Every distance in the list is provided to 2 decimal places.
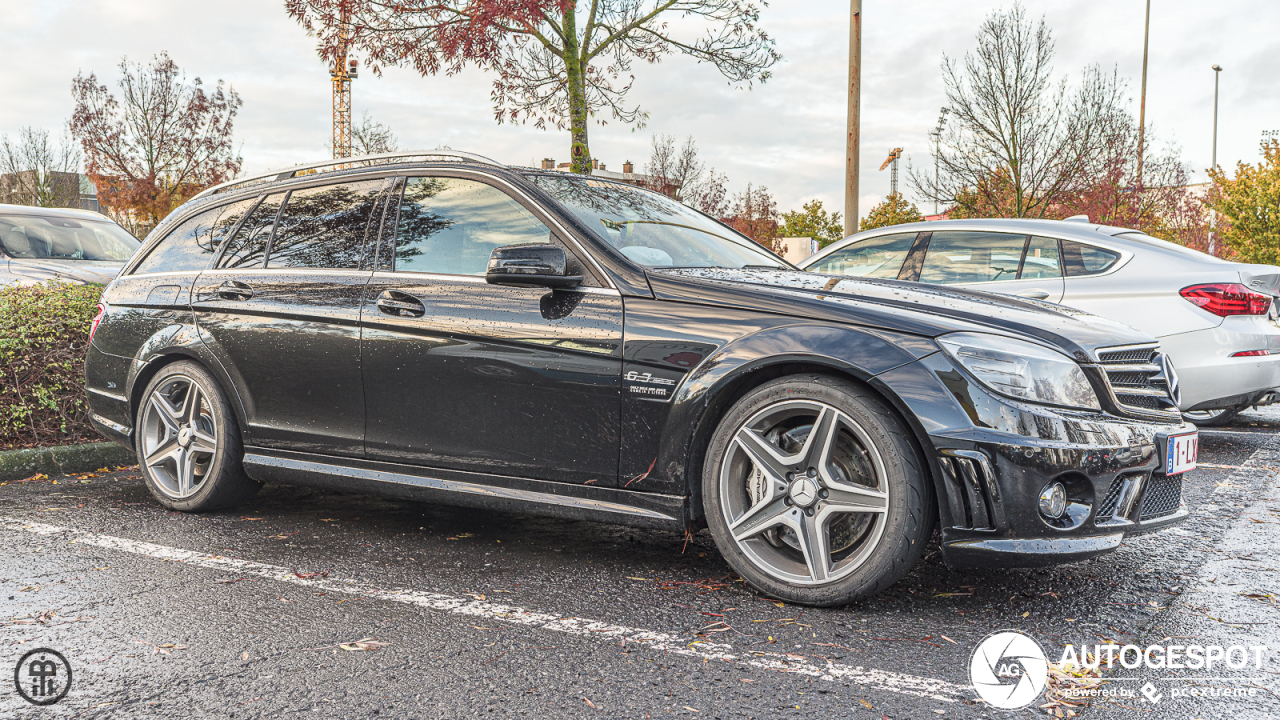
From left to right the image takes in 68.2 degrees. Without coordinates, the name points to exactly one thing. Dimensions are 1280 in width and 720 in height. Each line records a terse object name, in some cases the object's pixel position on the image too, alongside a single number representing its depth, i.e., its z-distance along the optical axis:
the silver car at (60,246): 9.15
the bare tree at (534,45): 9.09
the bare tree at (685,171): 36.91
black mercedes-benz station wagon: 3.13
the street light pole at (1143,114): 22.53
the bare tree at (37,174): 34.91
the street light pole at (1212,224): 31.66
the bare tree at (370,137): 33.81
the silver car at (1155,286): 6.17
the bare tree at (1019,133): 18.61
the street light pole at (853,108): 12.62
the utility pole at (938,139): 19.58
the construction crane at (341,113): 53.50
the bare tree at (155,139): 26.12
